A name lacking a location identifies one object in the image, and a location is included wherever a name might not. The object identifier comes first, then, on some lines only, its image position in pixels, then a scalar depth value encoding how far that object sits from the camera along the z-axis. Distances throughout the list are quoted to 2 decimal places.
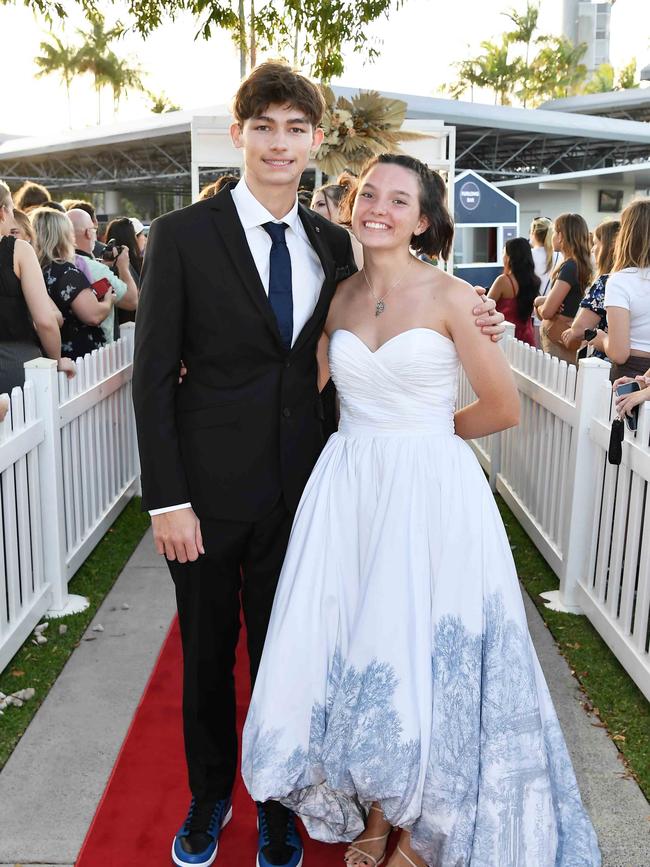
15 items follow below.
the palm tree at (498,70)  62.41
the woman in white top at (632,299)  4.80
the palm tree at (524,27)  63.16
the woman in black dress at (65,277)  5.55
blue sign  14.88
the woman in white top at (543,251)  9.35
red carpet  2.82
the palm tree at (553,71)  63.38
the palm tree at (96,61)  57.97
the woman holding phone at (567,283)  6.99
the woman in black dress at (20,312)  4.83
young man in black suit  2.52
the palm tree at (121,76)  58.44
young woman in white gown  2.54
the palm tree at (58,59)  58.52
